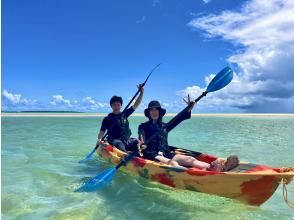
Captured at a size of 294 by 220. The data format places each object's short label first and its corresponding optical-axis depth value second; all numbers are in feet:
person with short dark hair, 19.49
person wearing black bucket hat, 15.94
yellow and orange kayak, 10.62
